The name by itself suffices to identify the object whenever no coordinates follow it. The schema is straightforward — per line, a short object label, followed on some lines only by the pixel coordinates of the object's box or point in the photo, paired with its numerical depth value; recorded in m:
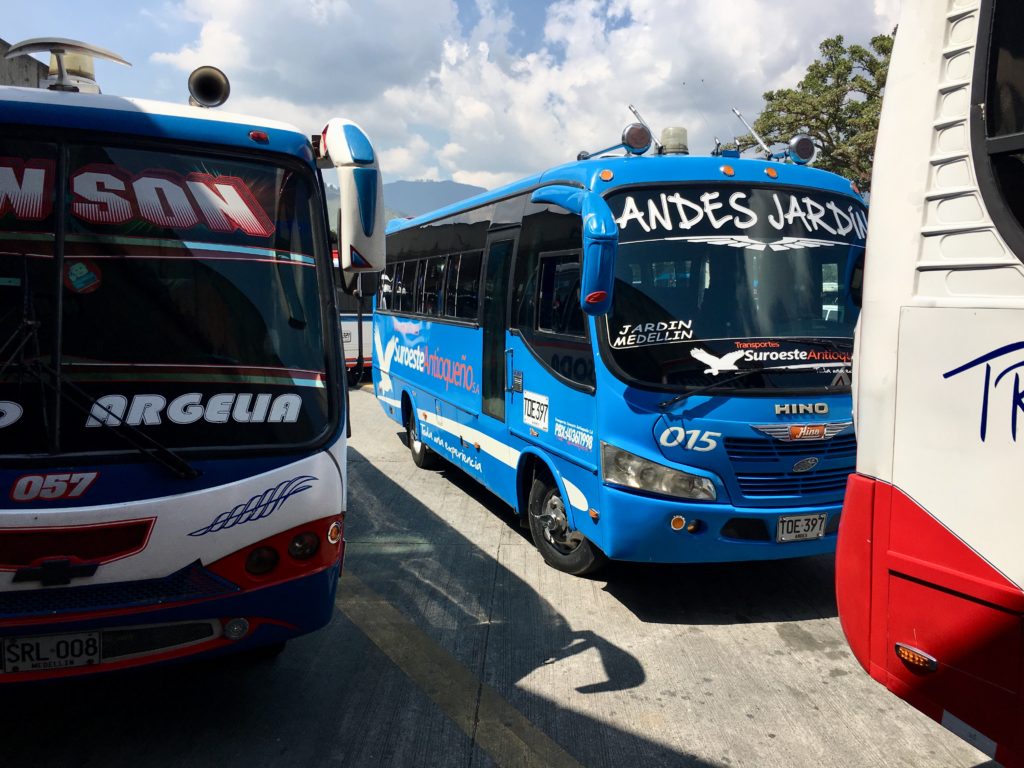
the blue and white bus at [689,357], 4.56
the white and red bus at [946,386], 2.23
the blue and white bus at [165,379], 2.92
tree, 17.71
